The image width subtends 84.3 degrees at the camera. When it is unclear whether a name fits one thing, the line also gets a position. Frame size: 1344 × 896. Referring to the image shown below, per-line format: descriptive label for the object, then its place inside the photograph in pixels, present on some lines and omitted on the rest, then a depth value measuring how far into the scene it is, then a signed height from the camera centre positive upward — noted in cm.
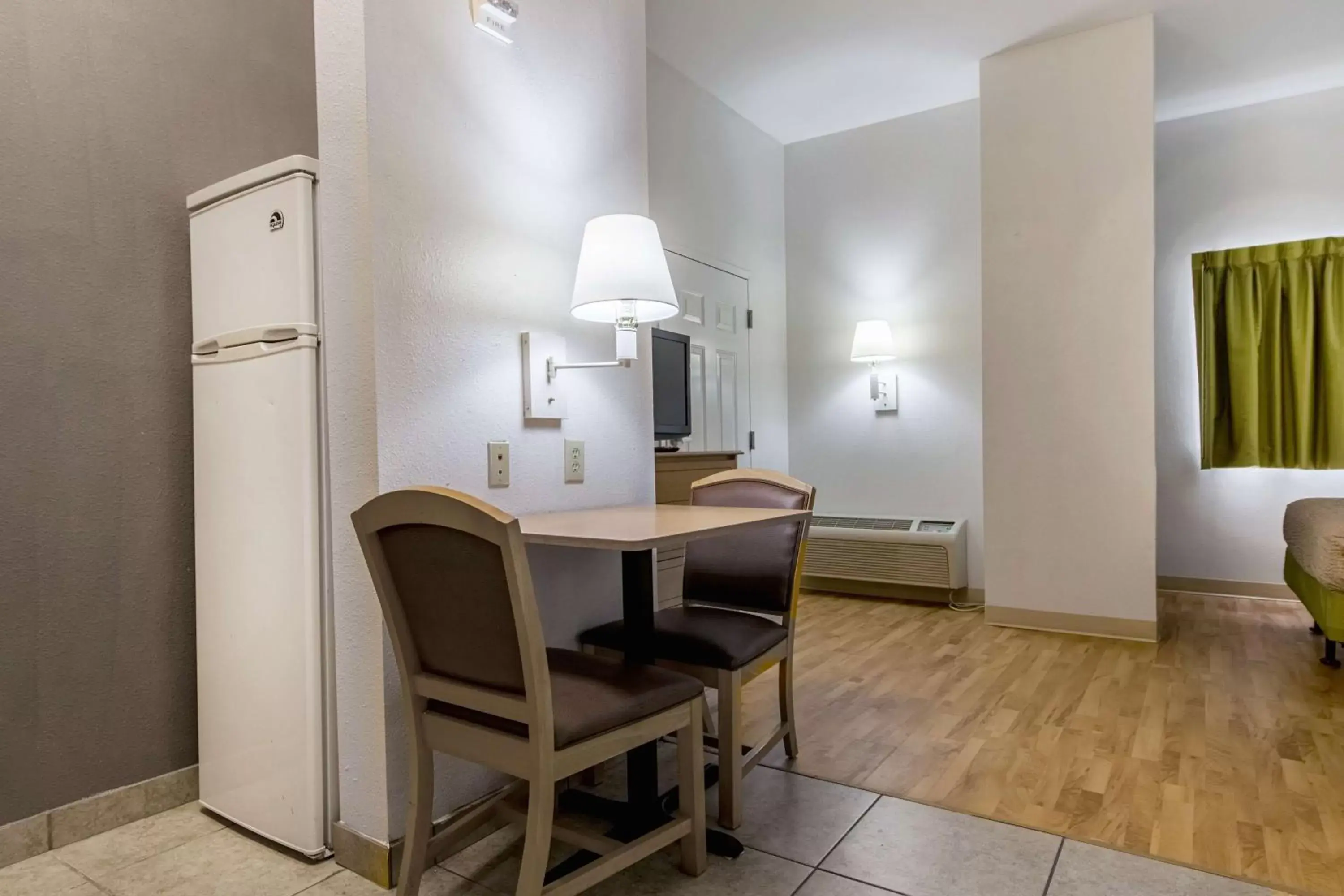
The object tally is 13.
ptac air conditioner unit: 447 -69
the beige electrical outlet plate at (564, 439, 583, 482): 217 -4
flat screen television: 341 +29
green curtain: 437 +49
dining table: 163 -36
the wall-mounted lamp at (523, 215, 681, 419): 193 +40
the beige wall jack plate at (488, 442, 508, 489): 194 -4
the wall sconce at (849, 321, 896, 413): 475 +63
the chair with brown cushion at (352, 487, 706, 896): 127 -47
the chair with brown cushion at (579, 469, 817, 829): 189 -50
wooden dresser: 312 -17
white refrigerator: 175 -14
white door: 431 +59
